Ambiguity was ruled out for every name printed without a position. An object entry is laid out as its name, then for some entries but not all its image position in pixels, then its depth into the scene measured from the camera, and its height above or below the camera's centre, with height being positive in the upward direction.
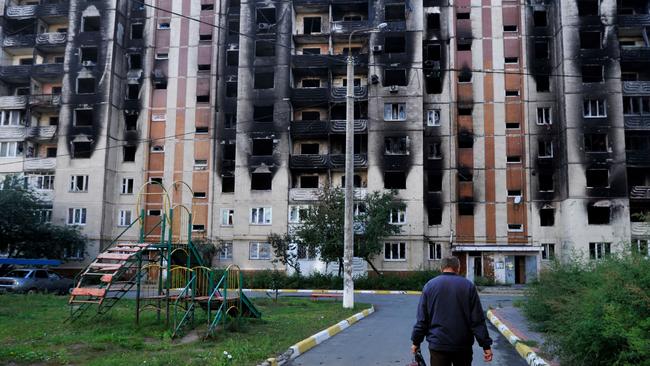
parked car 26.20 -1.88
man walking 5.79 -0.80
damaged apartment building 42.19 +9.99
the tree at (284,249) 38.06 -0.30
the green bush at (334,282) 36.97 -2.43
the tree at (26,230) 37.66 +0.85
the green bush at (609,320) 6.81 -0.97
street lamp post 19.70 +1.05
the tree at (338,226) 35.38 +1.19
